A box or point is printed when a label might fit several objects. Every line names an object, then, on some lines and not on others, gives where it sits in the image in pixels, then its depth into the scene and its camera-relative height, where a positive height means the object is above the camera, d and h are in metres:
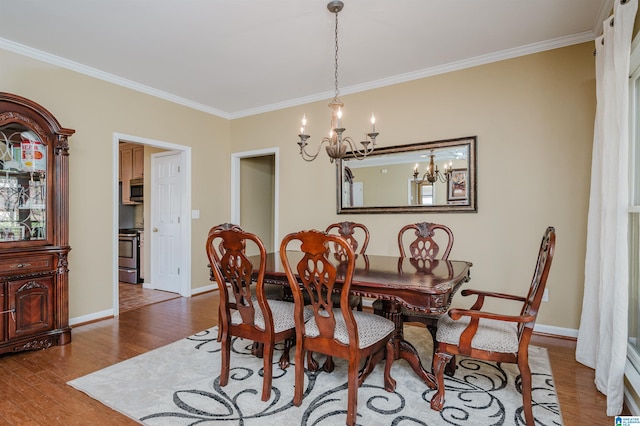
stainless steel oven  5.37 -0.73
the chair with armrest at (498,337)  1.71 -0.69
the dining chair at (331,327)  1.73 -0.67
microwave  5.58 +0.33
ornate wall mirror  3.38 +0.33
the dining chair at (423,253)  2.29 -0.39
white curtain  1.88 -0.08
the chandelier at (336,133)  2.44 +0.57
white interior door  4.68 -0.18
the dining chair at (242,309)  1.98 -0.60
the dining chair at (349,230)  3.17 -0.20
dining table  1.75 -0.41
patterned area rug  1.82 -1.11
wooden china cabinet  2.63 -0.14
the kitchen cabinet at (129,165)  5.55 +0.74
